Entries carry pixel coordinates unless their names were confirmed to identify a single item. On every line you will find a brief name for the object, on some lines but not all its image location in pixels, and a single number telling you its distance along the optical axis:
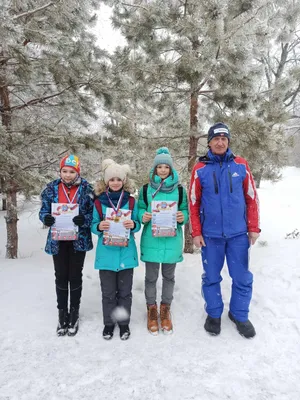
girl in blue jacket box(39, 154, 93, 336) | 3.35
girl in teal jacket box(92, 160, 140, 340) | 3.33
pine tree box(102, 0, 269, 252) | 4.47
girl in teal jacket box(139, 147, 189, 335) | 3.48
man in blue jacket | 3.30
